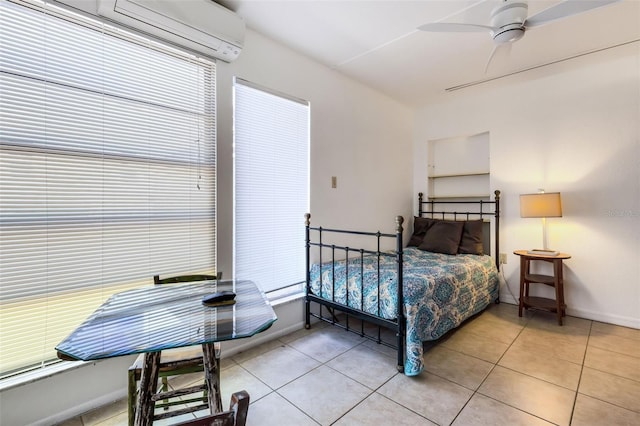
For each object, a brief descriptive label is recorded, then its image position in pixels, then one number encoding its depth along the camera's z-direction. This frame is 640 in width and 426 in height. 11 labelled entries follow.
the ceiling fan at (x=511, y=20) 1.63
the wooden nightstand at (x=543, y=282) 2.72
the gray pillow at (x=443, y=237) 3.27
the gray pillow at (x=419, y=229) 3.71
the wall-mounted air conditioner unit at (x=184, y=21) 1.62
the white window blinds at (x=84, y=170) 1.45
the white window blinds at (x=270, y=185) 2.31
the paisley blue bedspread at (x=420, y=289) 1.95
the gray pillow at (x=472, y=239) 3.23
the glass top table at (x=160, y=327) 0.91
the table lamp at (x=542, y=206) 2.72
